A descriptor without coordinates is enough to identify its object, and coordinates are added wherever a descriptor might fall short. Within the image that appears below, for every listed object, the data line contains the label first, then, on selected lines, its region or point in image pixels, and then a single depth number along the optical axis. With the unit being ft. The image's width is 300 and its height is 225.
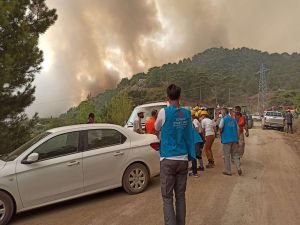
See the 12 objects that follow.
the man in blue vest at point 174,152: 9.51
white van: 28.97
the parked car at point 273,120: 64.70
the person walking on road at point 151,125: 20.32
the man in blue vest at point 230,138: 19.18
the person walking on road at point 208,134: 21.19
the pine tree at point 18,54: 23.47
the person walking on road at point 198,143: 19.33
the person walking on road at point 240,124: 22.45
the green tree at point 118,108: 95.11
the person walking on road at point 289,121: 59.14
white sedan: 13.09
